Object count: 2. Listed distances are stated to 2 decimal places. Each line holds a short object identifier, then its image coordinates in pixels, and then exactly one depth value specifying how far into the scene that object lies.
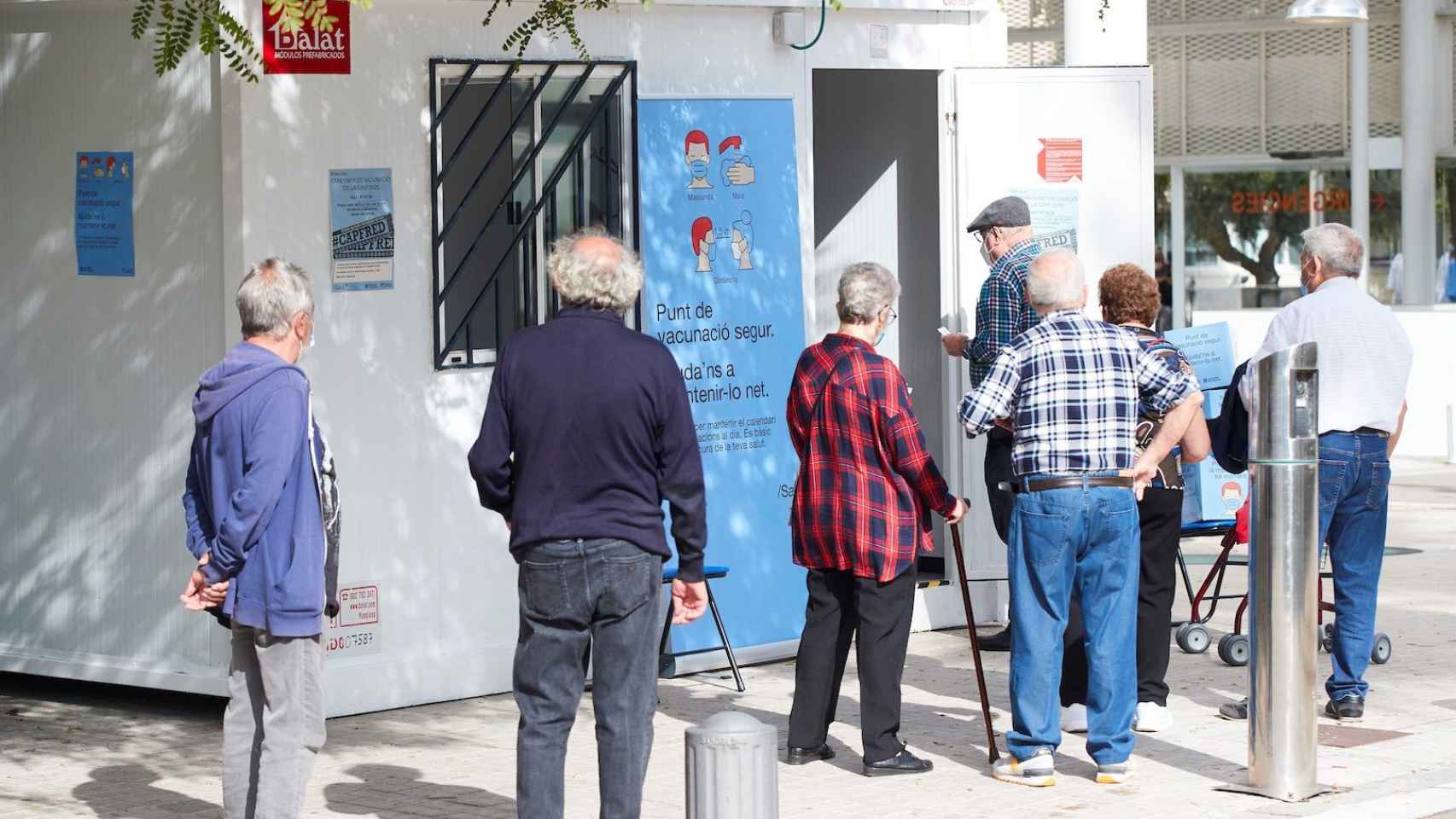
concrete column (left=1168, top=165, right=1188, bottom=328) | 23.72
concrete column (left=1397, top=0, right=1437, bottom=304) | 22.02
